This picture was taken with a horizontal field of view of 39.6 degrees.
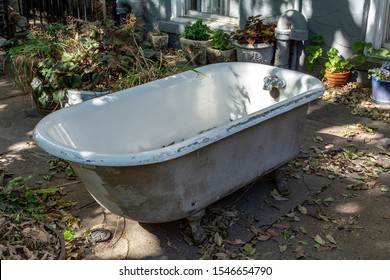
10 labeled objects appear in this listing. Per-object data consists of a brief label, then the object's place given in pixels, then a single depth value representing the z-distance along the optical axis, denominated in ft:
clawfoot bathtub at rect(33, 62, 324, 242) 9.50
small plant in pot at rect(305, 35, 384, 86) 18.11
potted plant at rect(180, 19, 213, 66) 21.45
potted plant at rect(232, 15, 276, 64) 19.51
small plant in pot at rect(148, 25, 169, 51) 23.71
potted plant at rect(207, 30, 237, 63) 20.63
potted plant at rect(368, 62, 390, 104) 17.26
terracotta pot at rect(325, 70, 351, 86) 18.69
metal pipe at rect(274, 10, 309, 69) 18.74
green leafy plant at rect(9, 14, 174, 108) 15.56
